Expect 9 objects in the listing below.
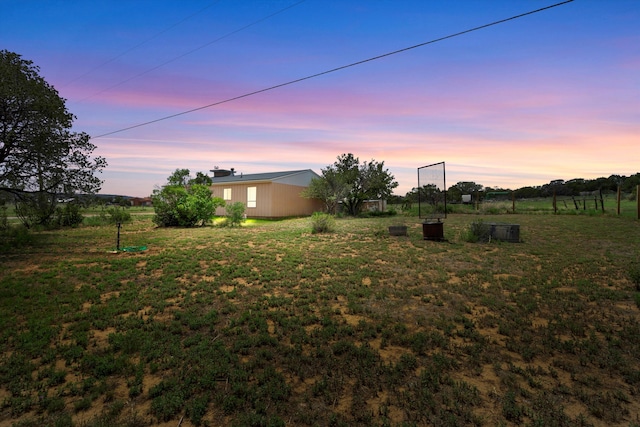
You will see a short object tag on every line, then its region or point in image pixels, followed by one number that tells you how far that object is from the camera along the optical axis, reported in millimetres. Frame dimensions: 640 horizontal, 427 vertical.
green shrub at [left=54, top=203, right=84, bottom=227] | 13773
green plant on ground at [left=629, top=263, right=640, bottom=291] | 4791
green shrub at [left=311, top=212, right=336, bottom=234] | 11727
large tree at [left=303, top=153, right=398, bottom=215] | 20269
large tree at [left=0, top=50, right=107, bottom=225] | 7652
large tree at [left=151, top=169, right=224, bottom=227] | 14242
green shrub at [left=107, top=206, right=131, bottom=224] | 15430
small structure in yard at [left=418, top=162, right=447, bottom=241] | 9328
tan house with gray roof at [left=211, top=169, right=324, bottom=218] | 20703
